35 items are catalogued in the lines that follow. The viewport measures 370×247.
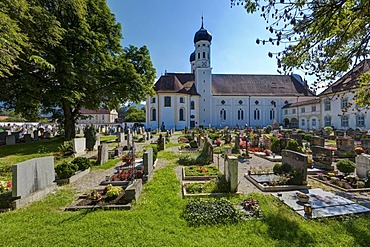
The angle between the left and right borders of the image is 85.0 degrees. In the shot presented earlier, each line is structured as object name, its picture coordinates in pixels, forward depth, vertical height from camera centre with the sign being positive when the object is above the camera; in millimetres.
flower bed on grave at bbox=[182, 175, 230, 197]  6168 -2005
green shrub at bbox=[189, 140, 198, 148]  16512 -1516
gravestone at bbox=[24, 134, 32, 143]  19797 -1063
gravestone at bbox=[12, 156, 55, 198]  5352 -1438
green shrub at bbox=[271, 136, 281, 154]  13496 -1436
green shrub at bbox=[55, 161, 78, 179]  7574 -1652
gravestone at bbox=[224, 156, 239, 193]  6164 -1473
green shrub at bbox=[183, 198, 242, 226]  4449 -2027
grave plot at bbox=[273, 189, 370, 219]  4730 -2087
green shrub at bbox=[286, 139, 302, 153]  11742 -1256
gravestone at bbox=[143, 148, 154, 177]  7759 -1439
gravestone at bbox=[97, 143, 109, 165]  10719 -1489
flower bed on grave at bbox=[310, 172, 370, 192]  6602 -2047
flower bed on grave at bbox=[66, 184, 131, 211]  5230 -2070
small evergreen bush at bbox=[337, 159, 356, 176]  7727 -1648
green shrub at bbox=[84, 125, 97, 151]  15484 -801
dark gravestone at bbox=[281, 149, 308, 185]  6996 -1365
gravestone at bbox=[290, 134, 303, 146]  16219 -1065
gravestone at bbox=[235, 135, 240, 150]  14966 -1278
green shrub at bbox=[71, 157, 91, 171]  8641 -1568
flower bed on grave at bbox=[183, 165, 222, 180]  8062 -2023
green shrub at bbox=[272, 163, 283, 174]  8152 -1807
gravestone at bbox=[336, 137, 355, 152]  13289 -1351
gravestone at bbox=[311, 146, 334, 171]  9008 -1559
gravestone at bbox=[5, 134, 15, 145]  17873 -1116
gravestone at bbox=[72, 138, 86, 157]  12797 -1256
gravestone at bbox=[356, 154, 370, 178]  7352 -1536
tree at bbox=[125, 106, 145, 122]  61750 +3105
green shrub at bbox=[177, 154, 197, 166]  10683 -1847
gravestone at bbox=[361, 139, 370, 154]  13688 -1461
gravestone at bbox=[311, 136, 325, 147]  14413 -1261
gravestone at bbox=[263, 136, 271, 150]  15050 -1331
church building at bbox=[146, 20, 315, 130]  43250 +6740
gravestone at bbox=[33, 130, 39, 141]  21519 -852
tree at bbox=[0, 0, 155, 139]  14133 +4617
